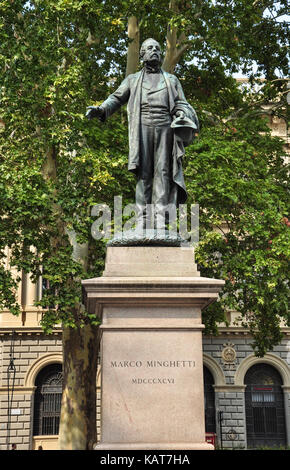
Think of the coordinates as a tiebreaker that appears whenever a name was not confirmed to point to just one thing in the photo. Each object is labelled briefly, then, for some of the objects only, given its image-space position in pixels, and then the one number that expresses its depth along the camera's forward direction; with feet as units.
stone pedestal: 21.50
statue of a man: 25.44
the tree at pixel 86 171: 49.06
